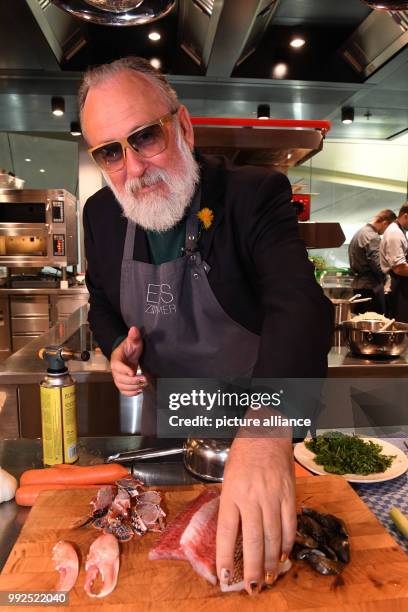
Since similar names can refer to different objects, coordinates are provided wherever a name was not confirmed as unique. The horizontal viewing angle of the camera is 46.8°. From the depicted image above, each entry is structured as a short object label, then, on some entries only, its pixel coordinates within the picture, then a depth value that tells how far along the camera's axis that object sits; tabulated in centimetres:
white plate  96
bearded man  108
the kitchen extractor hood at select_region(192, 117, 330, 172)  172
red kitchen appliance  217
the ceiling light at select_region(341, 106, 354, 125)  462
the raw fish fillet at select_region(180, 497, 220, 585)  68
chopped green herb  100
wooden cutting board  63
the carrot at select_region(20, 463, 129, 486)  93
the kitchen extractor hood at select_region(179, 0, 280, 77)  243
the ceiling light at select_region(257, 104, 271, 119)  446
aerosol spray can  98
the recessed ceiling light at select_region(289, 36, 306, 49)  337
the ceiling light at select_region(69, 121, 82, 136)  511
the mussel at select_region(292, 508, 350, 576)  68
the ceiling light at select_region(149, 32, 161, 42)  314
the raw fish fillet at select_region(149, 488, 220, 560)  72
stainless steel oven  460
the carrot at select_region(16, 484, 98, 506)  89
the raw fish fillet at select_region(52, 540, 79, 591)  66
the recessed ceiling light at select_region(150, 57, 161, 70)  340
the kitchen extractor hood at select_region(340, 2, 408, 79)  264
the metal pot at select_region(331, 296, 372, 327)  268
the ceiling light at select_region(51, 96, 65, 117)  429
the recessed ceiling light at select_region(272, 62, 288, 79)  368
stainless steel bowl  194
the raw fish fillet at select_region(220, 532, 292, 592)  62
